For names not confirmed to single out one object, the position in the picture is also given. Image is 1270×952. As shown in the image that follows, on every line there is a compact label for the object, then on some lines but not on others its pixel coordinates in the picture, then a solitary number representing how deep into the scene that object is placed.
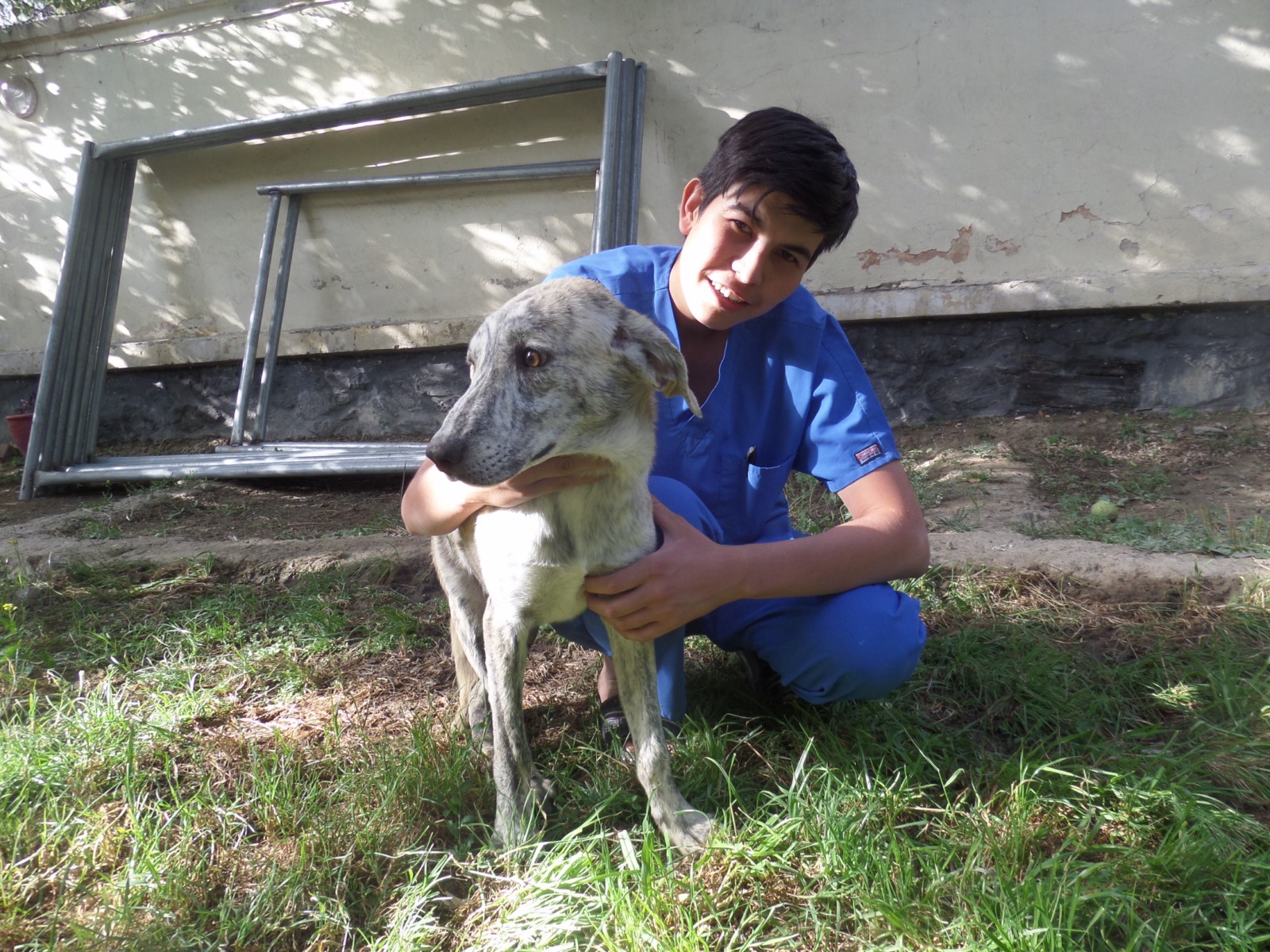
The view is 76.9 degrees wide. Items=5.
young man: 1.83
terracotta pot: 5.98
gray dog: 1.62
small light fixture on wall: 6.06
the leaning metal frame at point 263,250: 4.74
